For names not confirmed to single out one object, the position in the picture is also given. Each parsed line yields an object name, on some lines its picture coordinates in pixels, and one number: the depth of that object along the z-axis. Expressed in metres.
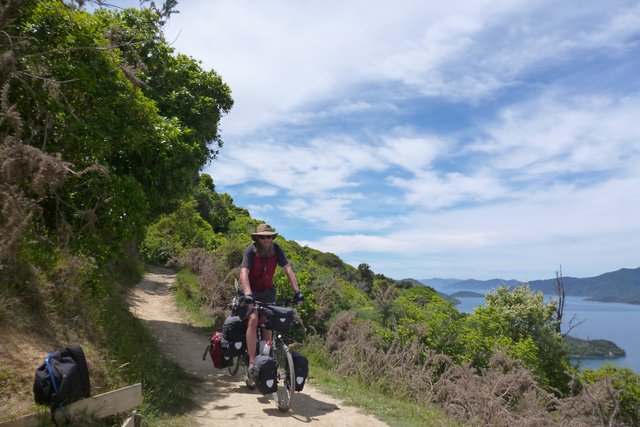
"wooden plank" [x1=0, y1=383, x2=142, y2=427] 3.61
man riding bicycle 6.42
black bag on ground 3.83
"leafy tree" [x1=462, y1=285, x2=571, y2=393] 14.05
